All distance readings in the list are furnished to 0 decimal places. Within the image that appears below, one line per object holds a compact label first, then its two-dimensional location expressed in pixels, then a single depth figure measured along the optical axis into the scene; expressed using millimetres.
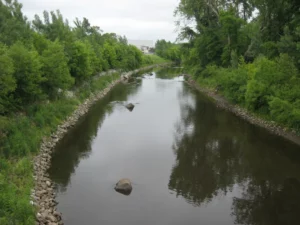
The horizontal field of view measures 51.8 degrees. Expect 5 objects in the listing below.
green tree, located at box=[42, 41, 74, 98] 24109
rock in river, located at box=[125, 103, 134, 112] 34572
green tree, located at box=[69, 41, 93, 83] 33969
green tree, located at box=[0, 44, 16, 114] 15648
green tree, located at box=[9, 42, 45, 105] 19766
